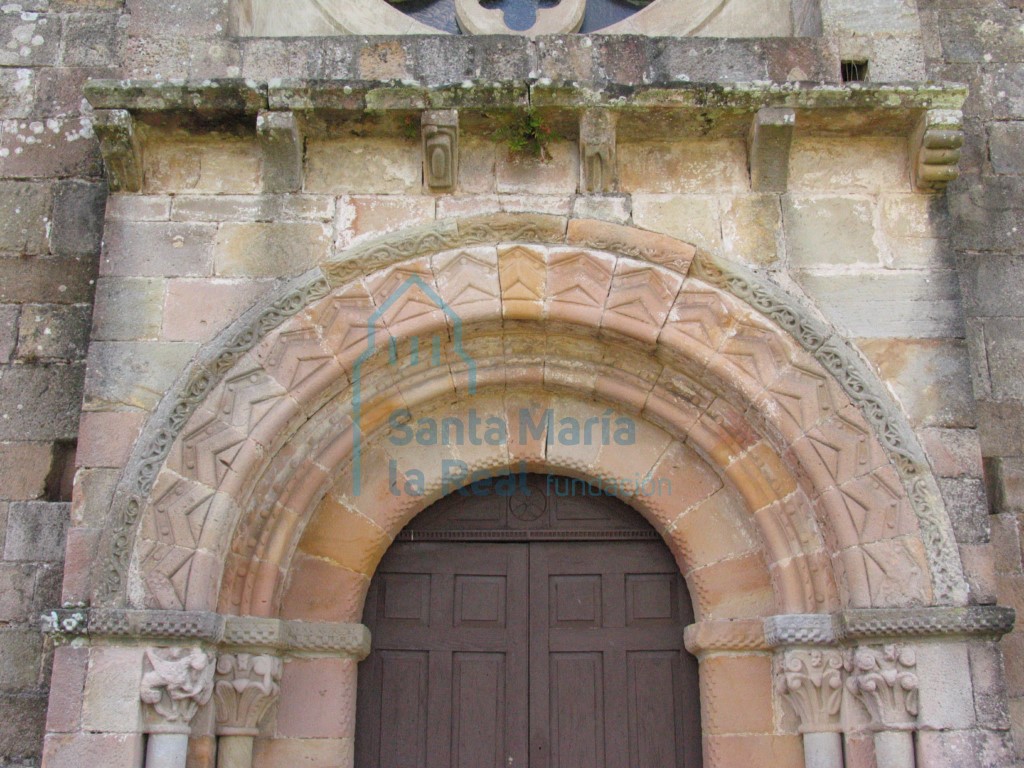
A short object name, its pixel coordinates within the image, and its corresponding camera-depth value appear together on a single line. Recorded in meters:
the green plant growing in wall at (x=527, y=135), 4.53
